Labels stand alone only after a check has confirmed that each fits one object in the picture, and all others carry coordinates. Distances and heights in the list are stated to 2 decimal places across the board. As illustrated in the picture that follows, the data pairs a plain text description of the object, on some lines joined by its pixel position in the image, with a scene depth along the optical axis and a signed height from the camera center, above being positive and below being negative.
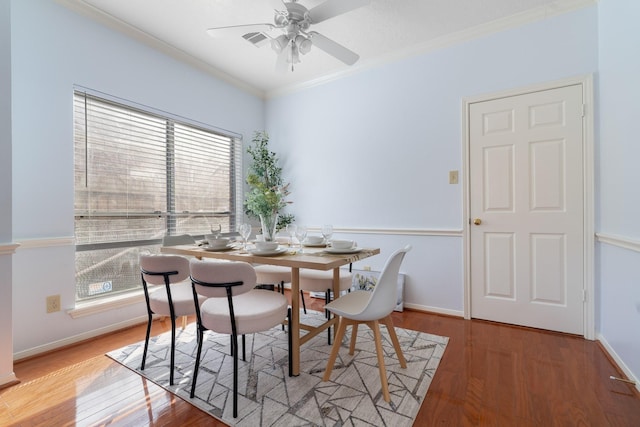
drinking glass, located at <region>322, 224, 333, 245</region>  2.13 -0.14
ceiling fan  1.87 +1.29
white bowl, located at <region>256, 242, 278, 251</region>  1.80 -0.20
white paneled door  2.34 +0.03
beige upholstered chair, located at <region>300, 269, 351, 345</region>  2.28 -0.54
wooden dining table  1.55 -0.26
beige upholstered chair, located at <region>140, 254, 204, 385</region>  1.70 -0.42
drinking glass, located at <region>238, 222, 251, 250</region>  2.19 -0.13
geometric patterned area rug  1.44 -0.99
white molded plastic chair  1.56 -0.55
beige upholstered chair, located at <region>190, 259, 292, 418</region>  1.41 -0.52
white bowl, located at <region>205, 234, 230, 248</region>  2.06 -0.20
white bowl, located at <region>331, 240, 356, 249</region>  1.87 -0.20
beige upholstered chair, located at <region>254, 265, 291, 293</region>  2.44 -0.53
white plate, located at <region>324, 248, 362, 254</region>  1.79 -0.23
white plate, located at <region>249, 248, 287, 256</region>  1.76 -0.24
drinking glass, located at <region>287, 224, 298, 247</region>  2.09 -0.12
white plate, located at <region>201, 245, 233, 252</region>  2.00 -0.24
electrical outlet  2.15 -0.66
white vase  2.18 -0.09
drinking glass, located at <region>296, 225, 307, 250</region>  2.05 -0.15
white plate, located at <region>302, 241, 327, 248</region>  2.18 -0.24
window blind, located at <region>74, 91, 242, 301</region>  2.40 +0.27
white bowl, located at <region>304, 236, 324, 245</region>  2.20 -0.20
